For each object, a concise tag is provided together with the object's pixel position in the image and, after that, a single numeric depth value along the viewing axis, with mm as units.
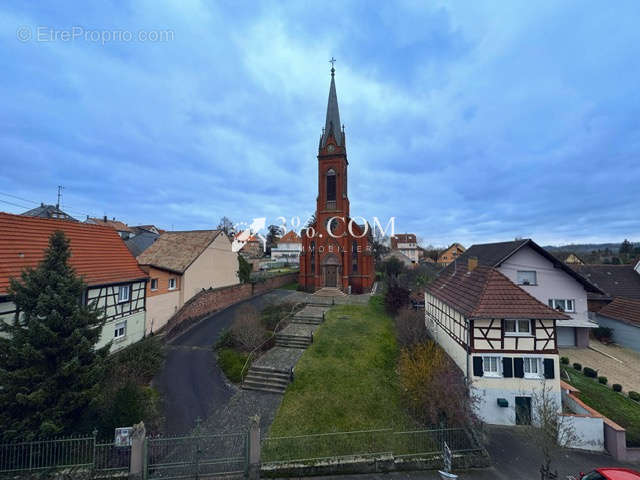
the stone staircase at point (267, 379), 13641
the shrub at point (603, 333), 22188
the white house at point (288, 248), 75000
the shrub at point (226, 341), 17250
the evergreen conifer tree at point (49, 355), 8336
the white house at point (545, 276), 18344
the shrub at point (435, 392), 10516
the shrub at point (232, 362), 14419
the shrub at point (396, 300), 24938
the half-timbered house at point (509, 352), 12328
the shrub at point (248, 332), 16656
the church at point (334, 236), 34656
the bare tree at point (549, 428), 8930
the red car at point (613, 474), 7781
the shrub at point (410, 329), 17952
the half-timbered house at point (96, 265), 12531
